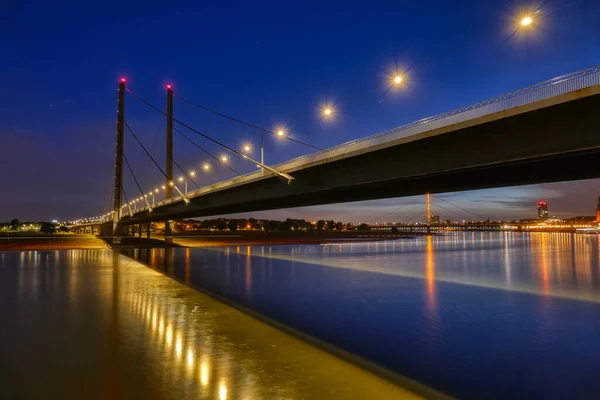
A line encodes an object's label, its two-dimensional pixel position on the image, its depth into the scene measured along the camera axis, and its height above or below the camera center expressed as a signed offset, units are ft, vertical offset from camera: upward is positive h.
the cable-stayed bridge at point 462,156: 42.50 +9.08
